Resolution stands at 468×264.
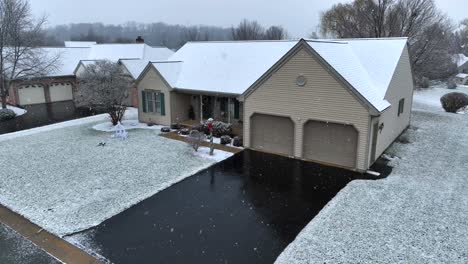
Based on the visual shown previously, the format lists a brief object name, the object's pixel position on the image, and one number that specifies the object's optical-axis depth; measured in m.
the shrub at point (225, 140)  17.63
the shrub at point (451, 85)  43.34
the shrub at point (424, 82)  41.68
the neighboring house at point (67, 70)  28.94
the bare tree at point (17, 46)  26.11
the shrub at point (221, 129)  18.84
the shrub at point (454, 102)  26.41
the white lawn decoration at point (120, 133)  18.80
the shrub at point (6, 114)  23.88
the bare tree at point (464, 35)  85.50
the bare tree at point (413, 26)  36.00
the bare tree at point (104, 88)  20.04
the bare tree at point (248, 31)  72.56
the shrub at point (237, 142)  17.27
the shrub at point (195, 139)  16.31
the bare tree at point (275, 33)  76.41
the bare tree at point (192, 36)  88.25
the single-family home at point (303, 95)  14.06
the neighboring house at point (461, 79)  50.29
